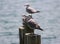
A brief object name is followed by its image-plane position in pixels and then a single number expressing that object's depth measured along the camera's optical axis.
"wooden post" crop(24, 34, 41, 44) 9.52
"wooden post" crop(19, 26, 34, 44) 10.49
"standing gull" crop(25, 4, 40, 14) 13.48
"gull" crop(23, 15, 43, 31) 10.20
